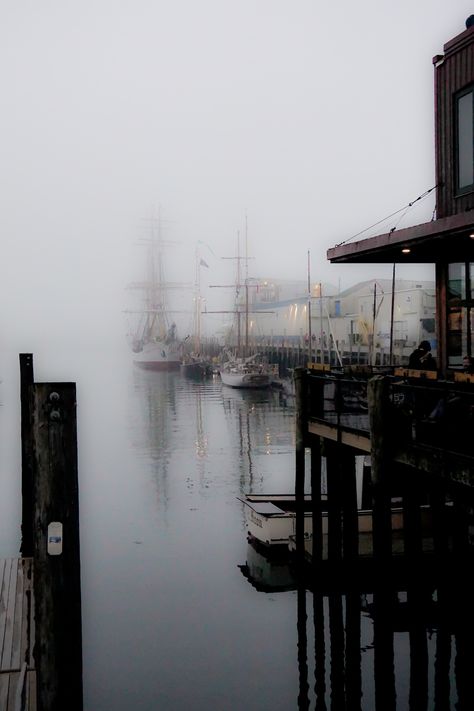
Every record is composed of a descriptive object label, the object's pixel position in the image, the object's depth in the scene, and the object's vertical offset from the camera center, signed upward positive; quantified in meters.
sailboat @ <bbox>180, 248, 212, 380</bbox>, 134.94 -2.79
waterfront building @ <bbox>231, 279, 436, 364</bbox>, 79.56 +2.83
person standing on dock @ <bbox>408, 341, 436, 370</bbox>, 17.86 -0.45
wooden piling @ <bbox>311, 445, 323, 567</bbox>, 18.41 -3.73
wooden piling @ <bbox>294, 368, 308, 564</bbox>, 18.47 -2.47
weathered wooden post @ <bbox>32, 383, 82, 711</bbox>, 7.91 -1.92
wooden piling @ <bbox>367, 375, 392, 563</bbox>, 13.84 -2.04
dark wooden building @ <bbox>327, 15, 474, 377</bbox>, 17.86 +2.80
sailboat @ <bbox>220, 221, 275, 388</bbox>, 98.19 -3.90
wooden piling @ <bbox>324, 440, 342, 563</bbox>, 17.81 -3.42
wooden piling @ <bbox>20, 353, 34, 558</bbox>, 20.02 -2.77
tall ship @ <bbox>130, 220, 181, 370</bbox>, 169.25 +3.12
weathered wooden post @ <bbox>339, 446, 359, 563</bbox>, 17.08 -3.56
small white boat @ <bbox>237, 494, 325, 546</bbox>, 21.28 -4.53
